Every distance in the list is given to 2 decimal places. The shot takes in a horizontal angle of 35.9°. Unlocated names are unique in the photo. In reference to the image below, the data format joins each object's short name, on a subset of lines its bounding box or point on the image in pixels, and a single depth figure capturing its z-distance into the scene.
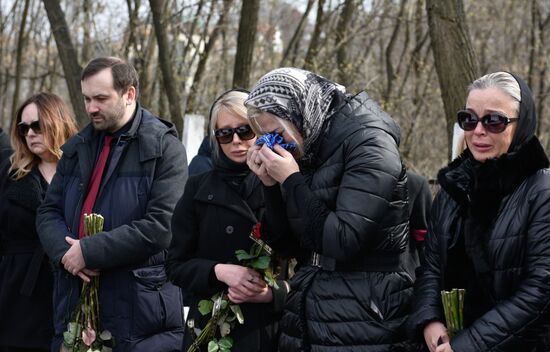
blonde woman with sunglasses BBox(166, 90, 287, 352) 4.10
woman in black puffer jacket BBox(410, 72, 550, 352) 3.12
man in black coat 4.55
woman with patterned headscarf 3.34
